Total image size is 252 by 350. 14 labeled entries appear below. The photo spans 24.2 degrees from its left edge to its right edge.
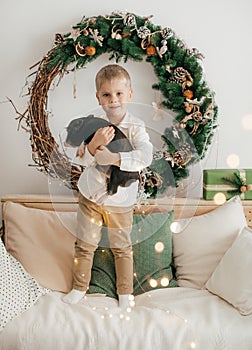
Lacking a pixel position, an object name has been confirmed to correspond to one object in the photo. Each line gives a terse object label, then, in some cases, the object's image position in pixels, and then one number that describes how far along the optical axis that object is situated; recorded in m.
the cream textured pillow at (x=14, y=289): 2.19
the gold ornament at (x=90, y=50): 2.62
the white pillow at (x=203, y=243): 2.46
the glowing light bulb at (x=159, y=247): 2.39
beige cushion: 2.43
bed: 2.08
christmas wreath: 2.61
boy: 1.89
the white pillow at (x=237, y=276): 2.19
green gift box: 2.63
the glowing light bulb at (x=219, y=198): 2.66
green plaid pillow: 2.31
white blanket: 2.07
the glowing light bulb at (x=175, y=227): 2.16
